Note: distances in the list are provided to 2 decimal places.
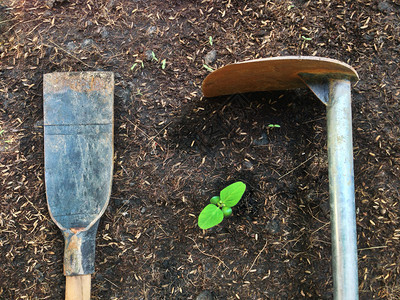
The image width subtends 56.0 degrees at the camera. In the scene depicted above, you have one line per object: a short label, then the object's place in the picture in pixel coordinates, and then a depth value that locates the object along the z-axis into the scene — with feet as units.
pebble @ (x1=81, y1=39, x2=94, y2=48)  1.63
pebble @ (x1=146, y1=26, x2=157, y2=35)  1.63
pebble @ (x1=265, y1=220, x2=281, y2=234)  1.59
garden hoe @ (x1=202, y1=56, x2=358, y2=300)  1.35
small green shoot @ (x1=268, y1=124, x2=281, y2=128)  1.60
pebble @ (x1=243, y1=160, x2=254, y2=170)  1.60
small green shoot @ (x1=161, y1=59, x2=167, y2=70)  1.62
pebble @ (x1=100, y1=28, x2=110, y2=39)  1.63
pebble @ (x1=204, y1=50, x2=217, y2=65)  1.61
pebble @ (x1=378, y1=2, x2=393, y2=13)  1.62
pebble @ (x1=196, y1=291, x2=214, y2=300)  1.57
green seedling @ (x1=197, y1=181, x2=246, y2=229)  1.47
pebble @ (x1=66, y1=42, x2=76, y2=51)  1.63
